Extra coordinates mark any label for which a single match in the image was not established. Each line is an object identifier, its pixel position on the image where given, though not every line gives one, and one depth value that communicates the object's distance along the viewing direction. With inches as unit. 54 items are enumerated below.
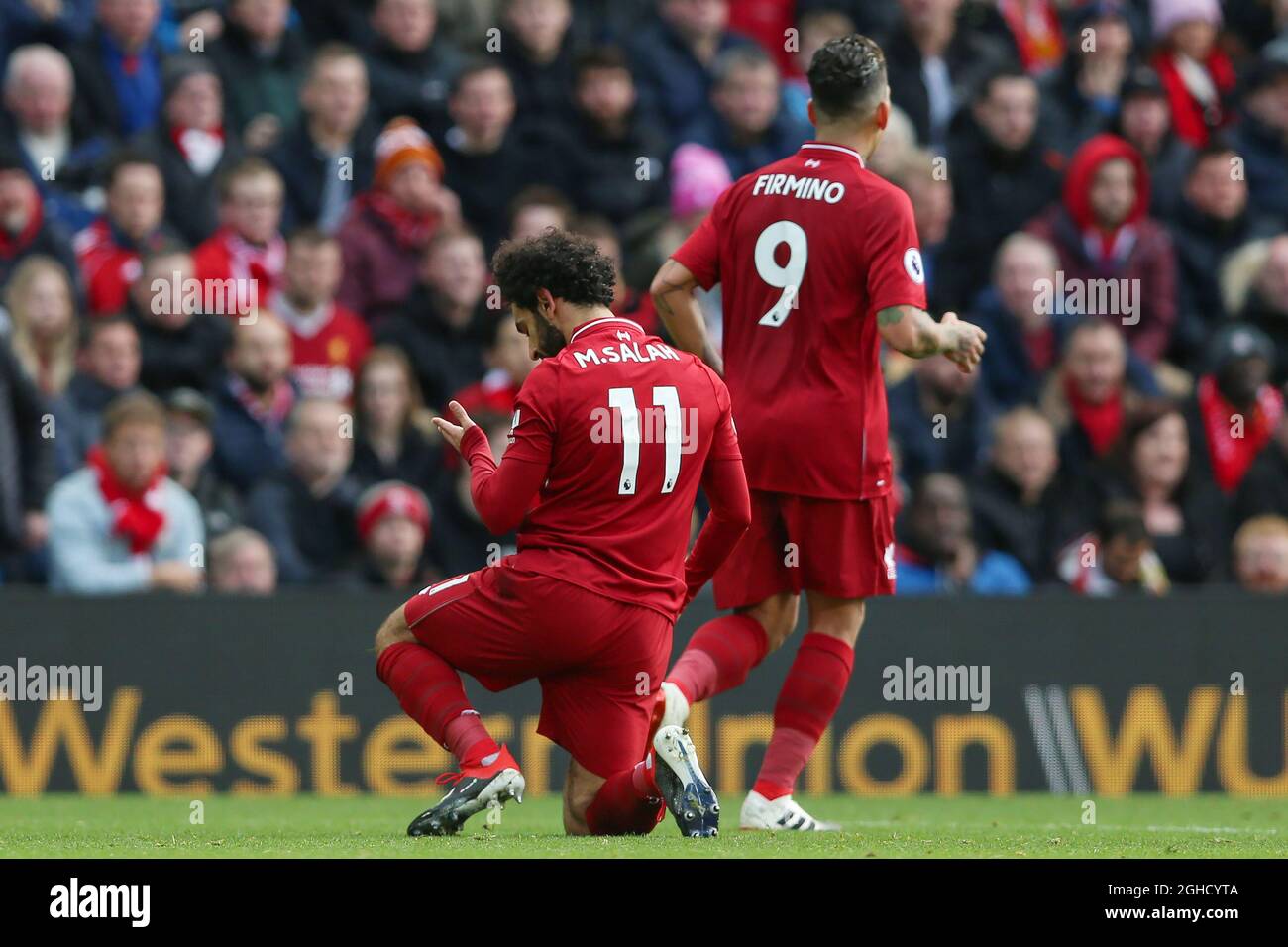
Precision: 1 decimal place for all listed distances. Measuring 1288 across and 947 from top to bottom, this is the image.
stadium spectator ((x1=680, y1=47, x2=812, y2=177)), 498.0
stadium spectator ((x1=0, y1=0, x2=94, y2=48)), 483.8
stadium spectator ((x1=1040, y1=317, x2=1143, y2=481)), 469.7
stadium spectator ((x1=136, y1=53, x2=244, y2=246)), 469.7
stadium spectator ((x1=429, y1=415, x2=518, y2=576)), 434.6
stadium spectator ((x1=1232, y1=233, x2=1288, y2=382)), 492.7
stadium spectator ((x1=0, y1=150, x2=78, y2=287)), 442.3
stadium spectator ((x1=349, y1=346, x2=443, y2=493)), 439.8
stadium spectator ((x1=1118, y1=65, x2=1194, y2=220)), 516.4
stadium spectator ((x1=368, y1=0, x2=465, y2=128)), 495.2
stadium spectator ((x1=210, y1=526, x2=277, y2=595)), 421.1
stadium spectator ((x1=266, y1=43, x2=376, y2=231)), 481.7
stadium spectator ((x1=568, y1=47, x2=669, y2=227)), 487.8
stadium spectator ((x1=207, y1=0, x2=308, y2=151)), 494.6
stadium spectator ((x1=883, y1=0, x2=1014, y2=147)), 518.3
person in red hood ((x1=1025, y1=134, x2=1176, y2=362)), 494.9
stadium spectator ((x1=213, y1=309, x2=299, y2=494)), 442.6
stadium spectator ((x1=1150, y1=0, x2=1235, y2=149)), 539.5
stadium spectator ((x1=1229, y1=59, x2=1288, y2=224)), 525.7
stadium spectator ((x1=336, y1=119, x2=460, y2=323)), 471.5
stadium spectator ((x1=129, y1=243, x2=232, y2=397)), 443.8
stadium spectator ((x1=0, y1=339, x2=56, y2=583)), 421.7
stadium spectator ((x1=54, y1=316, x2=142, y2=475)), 433.7
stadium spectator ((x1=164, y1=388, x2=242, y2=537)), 429.4
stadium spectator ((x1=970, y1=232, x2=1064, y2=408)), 481.1
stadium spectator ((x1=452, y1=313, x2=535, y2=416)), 437.7
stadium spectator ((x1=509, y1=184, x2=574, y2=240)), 466.9
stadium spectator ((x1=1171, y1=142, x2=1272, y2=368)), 500.7
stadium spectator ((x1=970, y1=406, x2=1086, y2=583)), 453.1
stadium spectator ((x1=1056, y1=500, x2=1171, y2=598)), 443.2
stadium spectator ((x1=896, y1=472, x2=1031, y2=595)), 440.5
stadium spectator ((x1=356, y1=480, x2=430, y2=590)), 425.1
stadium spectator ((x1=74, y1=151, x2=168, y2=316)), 450.9
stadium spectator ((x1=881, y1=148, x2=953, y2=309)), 489.7
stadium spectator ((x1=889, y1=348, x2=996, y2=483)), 461.7
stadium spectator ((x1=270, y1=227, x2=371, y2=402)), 454.9
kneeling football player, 261.3
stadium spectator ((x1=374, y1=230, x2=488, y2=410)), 456.1
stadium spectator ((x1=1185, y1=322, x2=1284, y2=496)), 472.1
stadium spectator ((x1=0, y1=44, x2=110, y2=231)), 464.8
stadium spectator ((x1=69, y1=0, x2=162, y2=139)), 483.2
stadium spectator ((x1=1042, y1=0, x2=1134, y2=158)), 533.0
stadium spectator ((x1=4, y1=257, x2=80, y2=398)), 425.4
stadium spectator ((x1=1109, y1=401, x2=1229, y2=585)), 460.4
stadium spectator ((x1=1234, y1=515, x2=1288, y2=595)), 452.1
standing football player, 290.8
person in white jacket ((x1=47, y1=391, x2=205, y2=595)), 412.2
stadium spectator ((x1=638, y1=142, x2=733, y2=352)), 454.3
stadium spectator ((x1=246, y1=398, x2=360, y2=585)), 432.5
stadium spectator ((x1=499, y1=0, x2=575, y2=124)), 501.4
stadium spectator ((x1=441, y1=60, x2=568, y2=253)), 484.4
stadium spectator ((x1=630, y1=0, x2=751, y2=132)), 514.3
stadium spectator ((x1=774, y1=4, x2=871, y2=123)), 521.7
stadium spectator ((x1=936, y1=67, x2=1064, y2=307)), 499.8
